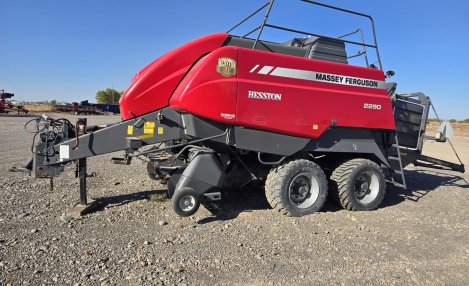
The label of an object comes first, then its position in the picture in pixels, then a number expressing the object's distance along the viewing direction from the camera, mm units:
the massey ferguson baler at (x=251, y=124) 4734
